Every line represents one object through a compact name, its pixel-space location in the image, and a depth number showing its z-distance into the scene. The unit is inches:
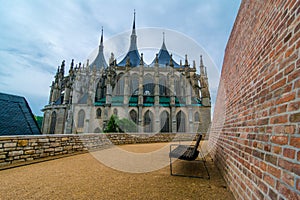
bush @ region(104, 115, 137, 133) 624.3
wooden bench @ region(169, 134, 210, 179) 133.3
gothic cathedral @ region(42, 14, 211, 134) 875.4
